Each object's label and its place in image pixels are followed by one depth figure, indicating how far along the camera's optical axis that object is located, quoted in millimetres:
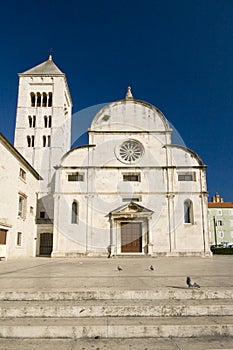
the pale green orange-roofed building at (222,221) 59094
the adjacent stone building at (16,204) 19766
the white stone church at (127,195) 25531
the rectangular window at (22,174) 24419
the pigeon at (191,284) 6120
